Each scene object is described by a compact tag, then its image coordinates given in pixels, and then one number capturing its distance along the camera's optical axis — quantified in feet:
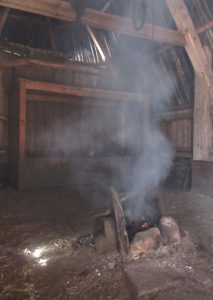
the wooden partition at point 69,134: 23.77
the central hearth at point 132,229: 11.09
